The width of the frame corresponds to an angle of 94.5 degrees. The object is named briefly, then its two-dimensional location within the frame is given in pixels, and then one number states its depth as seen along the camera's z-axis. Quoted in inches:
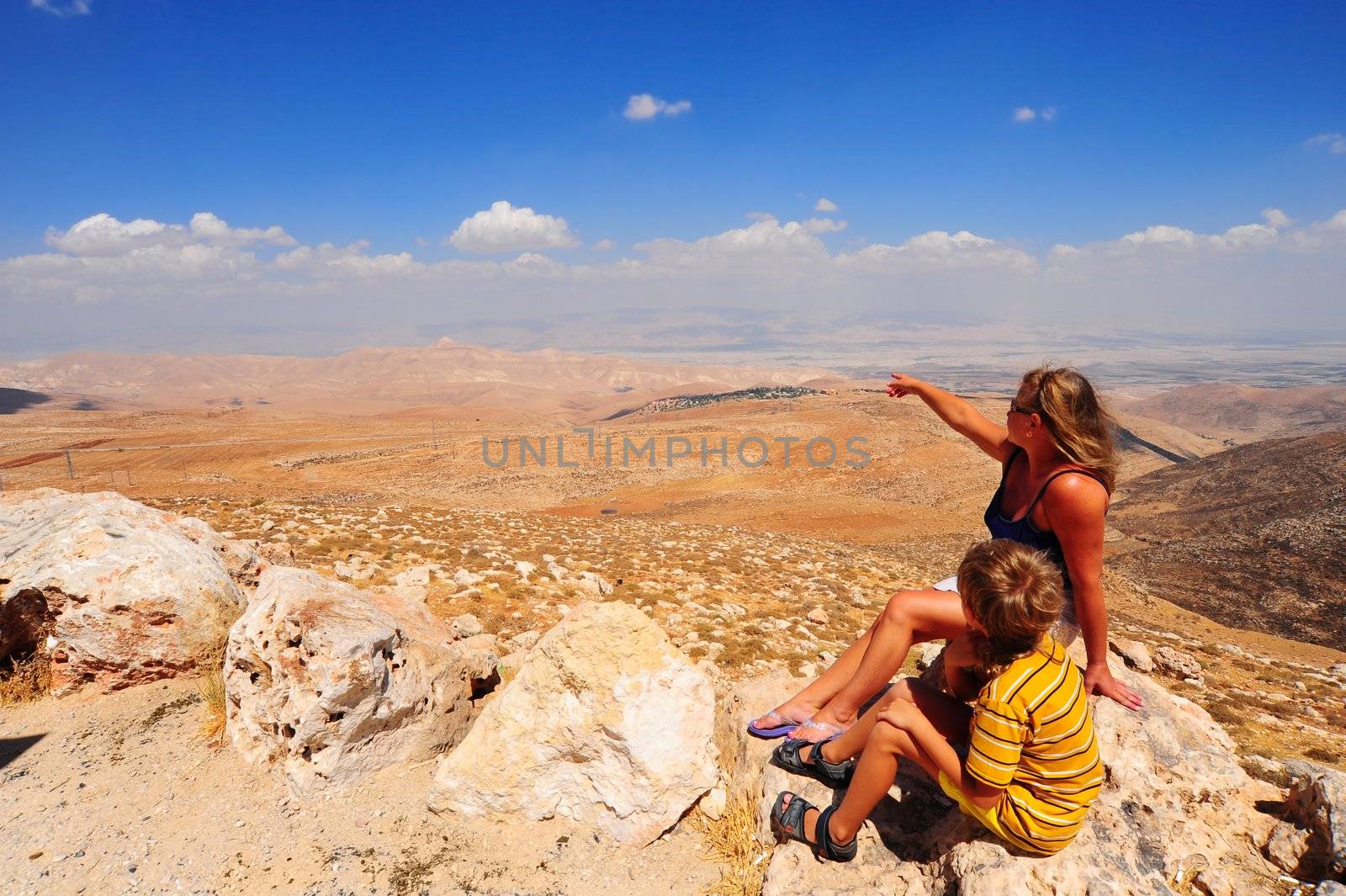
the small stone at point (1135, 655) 344.2
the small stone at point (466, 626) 300.8
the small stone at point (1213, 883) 113.9
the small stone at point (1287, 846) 119.7
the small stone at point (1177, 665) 374.6
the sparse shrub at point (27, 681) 211.5
